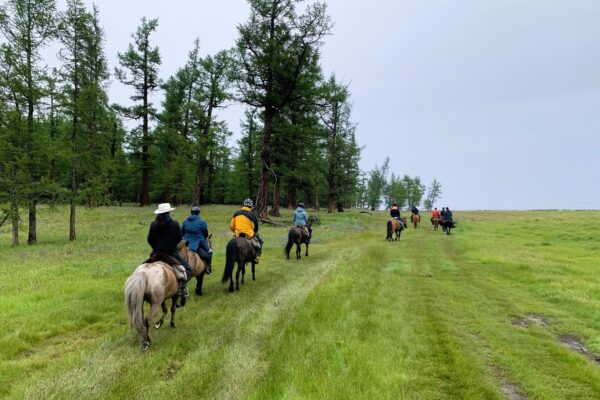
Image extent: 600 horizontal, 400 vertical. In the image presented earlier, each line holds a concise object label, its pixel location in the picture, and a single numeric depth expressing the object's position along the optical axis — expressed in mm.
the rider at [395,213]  27500
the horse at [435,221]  36744
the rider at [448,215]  33875
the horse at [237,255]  11099
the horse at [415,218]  38875
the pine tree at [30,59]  19641
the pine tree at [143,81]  37562
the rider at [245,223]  12320
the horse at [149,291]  6469
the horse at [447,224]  33484
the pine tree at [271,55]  29531
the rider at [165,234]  8156
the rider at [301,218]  18219
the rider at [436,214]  37250
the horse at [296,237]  17328
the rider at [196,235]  10799
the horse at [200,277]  10627
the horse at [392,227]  26109
